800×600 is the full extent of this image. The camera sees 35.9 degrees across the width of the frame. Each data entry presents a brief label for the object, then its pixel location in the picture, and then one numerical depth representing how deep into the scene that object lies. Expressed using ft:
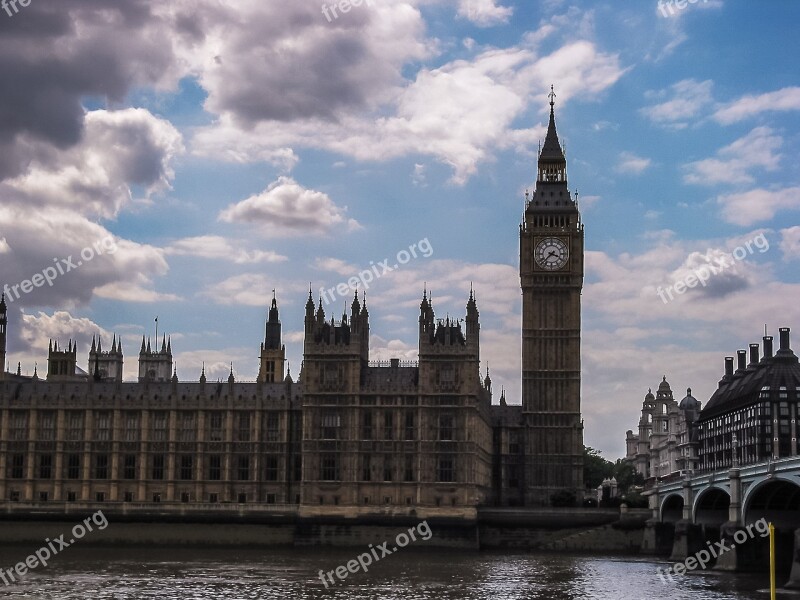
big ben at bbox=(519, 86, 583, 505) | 549.54
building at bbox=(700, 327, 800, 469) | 570.05
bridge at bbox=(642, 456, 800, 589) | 318.65
